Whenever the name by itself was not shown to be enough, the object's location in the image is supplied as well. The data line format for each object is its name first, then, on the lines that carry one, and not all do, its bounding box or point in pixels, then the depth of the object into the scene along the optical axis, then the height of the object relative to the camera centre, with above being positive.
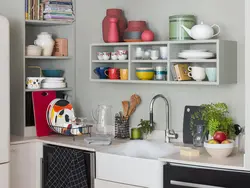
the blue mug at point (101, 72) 4.38 +0.07
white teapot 3.73 +0.35
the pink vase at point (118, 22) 4.32 +0.49
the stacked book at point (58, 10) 4.60 +0.63
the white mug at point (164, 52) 3.97 +0.22
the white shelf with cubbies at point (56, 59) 4.67 +0.20
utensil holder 4.40 -0.40
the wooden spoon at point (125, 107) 4.40 -0.22
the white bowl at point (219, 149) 3.45 -0.46
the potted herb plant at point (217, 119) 3.66 -0.28
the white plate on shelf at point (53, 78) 4.63 +0.02
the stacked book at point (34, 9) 4.50 +0.62
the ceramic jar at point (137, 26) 4.18 +0.44
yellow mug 4.22 +0.05
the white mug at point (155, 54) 4.04 +0.21
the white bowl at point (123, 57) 4.22 +0.19
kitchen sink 3.77 -0.51
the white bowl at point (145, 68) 4.08 +0.10
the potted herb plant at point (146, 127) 4.22 -0.38
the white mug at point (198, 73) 3.77 +0.06
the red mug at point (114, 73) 4.30 +0.06
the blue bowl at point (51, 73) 4.74 +0.07
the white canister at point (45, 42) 4.64 +0.34
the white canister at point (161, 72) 4.02 +0.07
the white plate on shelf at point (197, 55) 3.73 +0.19
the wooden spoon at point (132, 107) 4.38 -0.22
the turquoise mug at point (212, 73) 3.71 +0.06
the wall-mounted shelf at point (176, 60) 3.66 +0.16
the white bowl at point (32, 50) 4.51 +0.27
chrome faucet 4.08 -0.32
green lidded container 3.88 +0.42
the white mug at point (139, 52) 4.15 +0.23
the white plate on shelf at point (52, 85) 4.62 -0.04
